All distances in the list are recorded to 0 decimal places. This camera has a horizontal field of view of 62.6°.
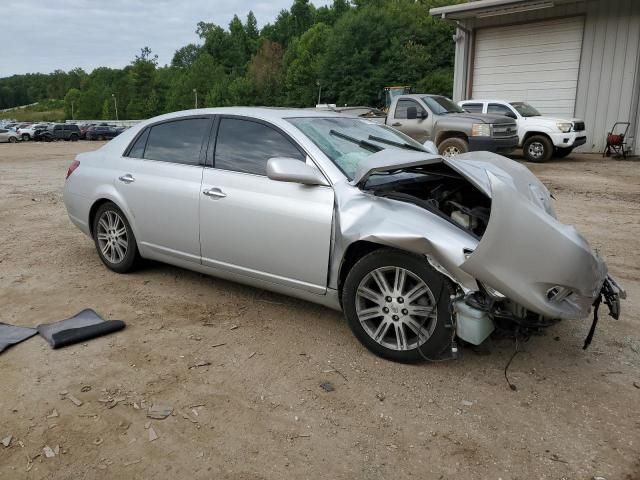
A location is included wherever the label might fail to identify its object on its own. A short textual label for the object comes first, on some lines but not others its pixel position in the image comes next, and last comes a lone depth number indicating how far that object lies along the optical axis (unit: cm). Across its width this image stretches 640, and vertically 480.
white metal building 1689
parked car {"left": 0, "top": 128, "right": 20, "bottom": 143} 4162
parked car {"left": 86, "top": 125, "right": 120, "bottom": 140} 4644
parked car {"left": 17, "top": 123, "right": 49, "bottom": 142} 4438
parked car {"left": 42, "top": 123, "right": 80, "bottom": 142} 4500
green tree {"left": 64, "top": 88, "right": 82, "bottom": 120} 12925
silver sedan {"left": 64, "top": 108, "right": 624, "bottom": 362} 285
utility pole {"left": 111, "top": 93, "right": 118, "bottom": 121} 11399
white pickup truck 1495
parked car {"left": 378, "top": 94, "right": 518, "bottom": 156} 1220
